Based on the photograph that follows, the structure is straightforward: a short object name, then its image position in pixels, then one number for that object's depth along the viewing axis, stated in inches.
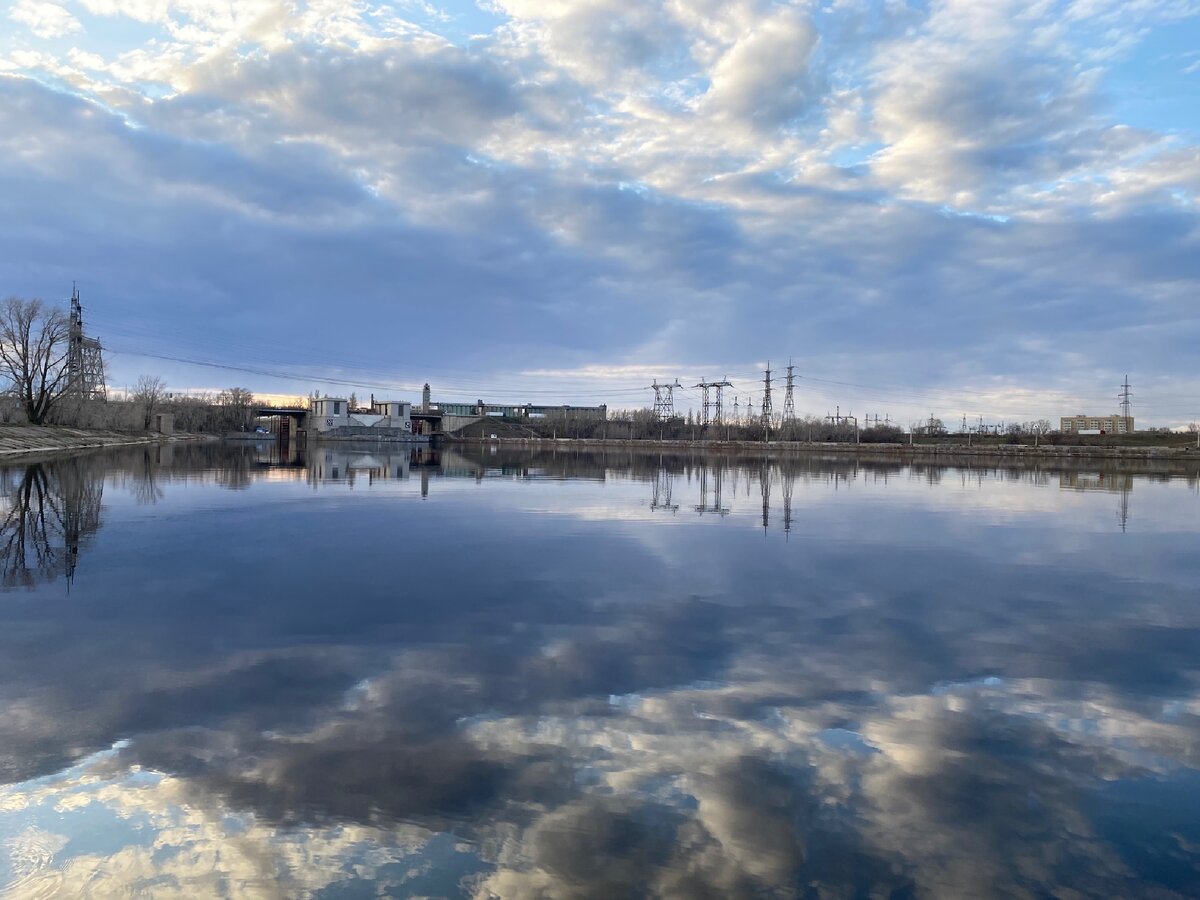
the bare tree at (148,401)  3708.2
